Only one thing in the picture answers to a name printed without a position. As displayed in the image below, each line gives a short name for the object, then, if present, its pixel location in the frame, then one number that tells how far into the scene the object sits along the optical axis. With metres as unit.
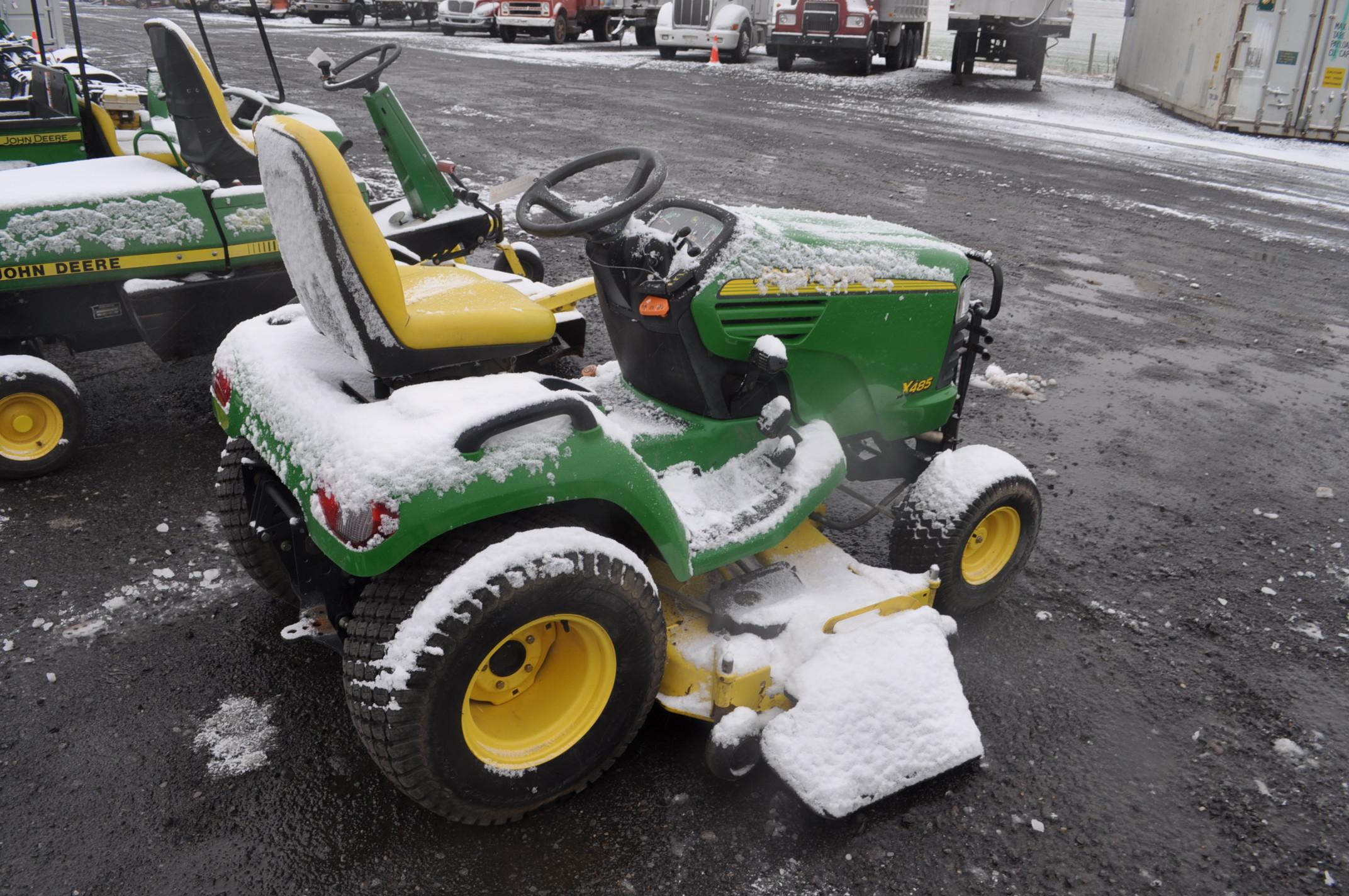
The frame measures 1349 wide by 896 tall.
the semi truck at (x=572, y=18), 22.77
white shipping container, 13.24
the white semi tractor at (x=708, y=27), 20.30
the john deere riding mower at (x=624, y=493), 2.21
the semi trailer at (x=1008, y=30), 17.00
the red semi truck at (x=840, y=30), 17.70
